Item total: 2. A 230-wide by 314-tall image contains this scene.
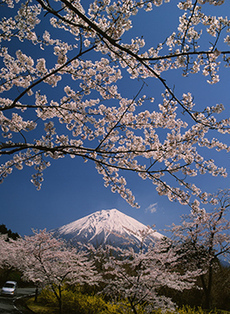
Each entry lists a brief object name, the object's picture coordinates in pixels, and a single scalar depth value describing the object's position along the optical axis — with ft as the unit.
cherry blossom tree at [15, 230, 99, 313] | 25.41
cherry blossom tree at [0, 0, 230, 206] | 10.75
